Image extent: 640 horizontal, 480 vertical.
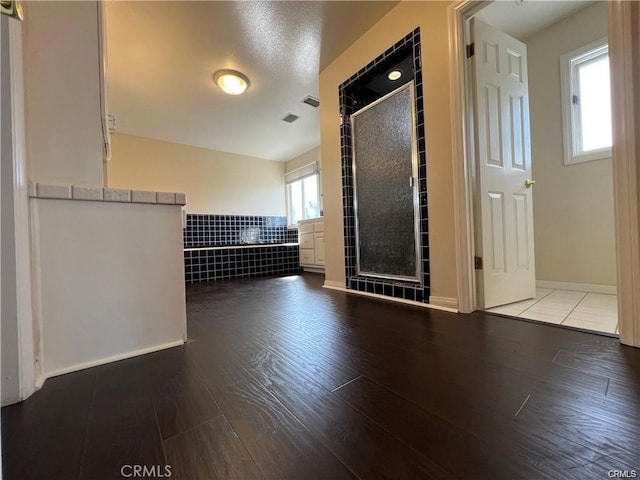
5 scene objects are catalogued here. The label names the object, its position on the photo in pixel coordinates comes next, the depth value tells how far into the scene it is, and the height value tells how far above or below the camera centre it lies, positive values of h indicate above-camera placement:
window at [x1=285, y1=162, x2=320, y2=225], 4.87 +0.91
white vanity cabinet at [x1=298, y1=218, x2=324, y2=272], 4.14 -0.08
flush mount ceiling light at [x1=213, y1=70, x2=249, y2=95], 2.71 +1.70
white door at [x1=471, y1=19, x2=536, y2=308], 1.75 +0.45
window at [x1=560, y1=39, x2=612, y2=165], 2.21 +1.10
